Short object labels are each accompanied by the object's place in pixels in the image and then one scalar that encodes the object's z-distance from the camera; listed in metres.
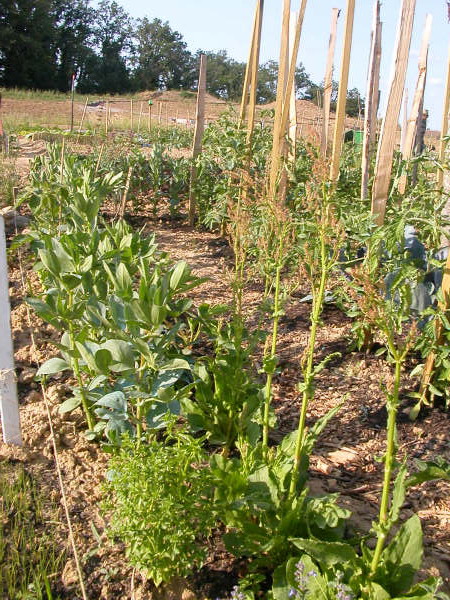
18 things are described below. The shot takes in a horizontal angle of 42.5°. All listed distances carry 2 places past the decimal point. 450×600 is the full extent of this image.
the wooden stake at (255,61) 5.06
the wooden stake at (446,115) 4.02
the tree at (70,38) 47.31
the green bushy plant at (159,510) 1.77
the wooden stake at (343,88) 3.41
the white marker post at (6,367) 2.34
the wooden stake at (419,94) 4.67
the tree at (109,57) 49.19
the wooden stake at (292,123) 4.68
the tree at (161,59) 55.28
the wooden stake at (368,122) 3.64
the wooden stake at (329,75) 4.80
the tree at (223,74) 48.66
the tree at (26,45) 41.72
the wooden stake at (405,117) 6.21
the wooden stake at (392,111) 3.28
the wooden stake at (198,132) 6.66
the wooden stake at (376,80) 3.66
